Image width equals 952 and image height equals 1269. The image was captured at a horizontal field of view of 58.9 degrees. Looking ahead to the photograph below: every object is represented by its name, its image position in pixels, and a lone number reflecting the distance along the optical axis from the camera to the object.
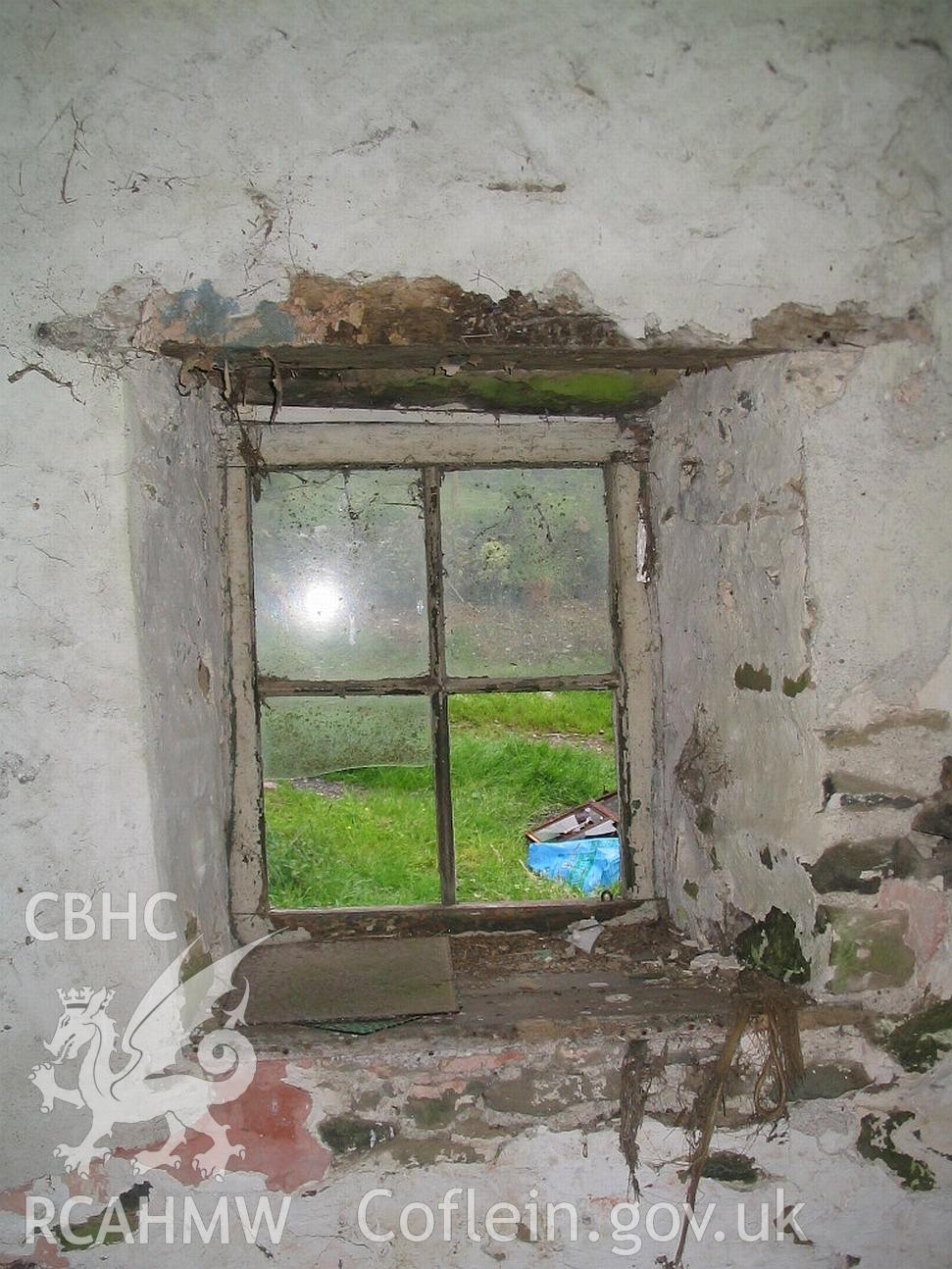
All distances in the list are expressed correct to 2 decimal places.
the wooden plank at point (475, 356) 1.25
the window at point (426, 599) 1.64
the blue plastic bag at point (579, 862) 2.13
